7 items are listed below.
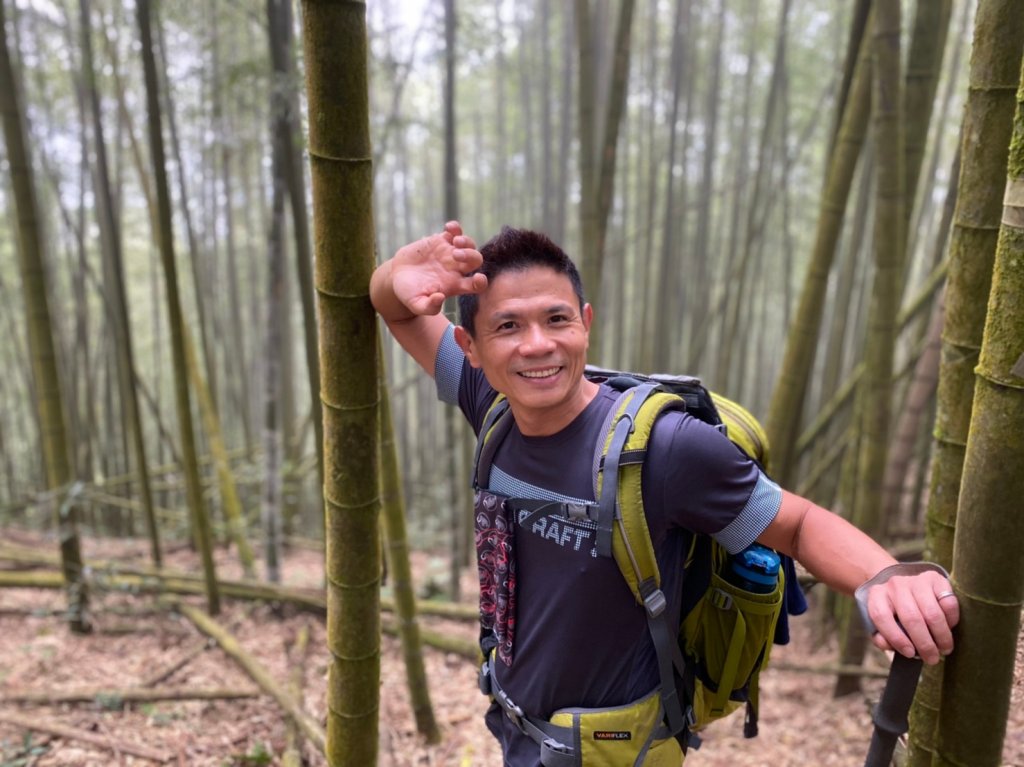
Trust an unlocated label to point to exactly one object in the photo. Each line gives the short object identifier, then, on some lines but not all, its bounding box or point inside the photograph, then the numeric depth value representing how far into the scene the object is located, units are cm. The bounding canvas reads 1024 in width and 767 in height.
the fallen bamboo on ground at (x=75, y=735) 219
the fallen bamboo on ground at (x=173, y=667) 273
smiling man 99
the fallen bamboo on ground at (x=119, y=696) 248
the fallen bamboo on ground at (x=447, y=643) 332
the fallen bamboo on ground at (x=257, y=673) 233
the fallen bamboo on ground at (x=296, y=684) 219
